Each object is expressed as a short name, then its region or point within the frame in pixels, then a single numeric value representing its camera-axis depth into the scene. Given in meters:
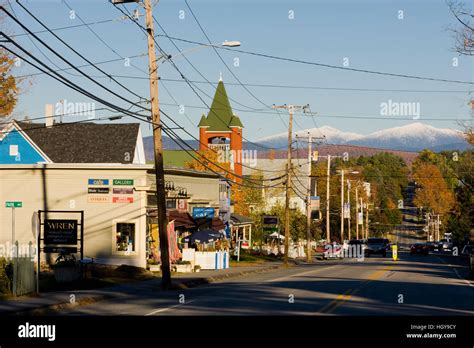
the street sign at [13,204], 46.53
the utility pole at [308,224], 74.56
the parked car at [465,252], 81.62
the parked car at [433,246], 114.28
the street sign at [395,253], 73.12
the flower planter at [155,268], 46.72
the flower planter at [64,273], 34.12
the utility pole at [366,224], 133.75
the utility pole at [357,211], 123.10
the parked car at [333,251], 87.22
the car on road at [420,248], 92.39
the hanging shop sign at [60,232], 34.38
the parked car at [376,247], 86.81
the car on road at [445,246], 122.67
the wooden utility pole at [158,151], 35.03
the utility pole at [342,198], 103.25
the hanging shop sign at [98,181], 47.78
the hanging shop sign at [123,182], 47.59
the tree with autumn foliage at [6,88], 52.47
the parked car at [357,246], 89.38
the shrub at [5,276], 28.56
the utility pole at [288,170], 61.74
